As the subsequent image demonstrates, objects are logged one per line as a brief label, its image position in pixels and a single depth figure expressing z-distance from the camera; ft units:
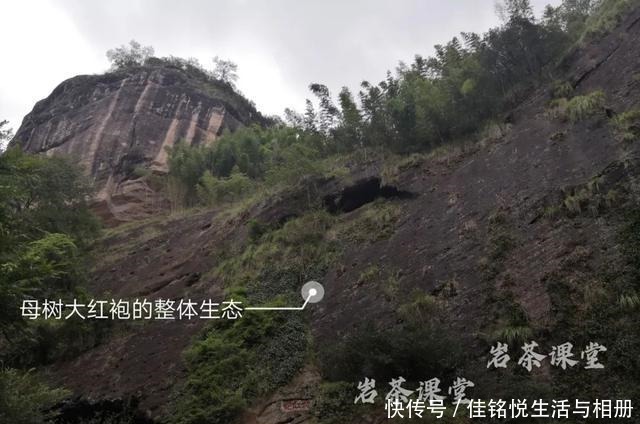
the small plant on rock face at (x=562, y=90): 56.90
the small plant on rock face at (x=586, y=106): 49.19
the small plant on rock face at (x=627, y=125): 41.75
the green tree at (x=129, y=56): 165.78
